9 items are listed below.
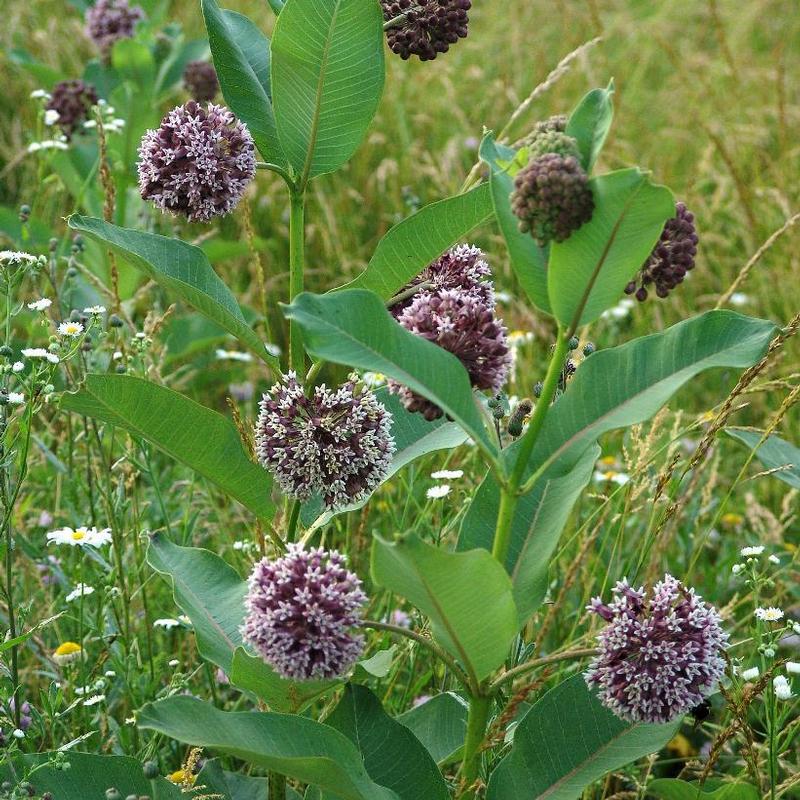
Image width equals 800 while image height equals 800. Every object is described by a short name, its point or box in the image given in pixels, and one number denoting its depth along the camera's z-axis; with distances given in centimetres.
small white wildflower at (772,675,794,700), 151
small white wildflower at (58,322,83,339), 164
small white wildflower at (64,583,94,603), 159
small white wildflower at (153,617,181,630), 161
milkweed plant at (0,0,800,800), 133
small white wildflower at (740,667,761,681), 163
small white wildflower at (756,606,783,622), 154
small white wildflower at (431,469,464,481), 176
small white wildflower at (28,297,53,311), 165
